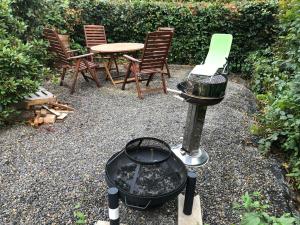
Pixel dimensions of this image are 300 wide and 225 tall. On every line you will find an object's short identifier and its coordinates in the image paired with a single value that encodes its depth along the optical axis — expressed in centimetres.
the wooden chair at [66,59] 489
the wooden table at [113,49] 530
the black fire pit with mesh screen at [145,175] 205
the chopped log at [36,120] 375
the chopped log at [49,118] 388
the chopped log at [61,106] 424
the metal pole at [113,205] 188
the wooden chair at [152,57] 482
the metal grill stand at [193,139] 292
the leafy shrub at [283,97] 301
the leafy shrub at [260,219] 160
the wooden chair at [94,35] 619
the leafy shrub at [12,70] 358
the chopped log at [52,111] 404
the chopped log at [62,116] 398
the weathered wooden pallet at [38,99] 393
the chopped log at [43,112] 396
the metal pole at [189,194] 217
